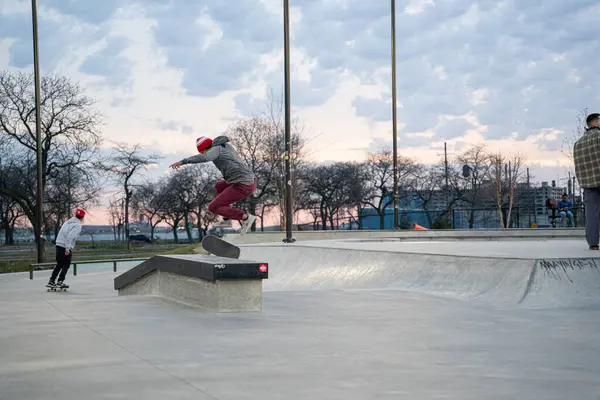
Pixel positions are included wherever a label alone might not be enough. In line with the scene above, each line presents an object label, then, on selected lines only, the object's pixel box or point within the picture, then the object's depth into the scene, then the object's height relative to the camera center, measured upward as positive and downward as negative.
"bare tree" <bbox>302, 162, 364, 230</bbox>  74.62 +3.66
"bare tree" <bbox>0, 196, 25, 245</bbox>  43.77 +0.57
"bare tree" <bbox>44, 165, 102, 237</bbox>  37.88 +2.22
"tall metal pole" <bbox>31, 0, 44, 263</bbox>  22.73 +3.92
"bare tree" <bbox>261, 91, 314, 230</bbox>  39.16 +4.38
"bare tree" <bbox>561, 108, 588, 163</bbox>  35.06 +4.19
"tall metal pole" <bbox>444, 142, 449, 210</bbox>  74.39 +6.57
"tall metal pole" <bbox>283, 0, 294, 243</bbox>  18.21 +4.18
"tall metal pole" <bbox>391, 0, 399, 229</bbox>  26.94 +5.09
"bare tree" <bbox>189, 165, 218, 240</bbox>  62.97 +3.23
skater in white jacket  13.86 -0.28
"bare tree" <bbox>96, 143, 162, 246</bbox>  51.41 +4.77
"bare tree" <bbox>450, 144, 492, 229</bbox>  78.81 +4.40
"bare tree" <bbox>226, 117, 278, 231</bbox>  51.38 +5.82
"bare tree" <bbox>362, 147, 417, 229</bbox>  77.19 +4.85
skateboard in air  10.52 -0.40
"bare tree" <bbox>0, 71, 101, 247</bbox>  36.06 +5.62
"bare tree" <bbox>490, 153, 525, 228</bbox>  56.15 +3.83
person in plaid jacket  9.55 +0.62
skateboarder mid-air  9.88 +0.70
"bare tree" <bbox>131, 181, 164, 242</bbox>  66.19 +2.06
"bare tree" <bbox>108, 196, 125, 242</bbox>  68.46 +1.18
